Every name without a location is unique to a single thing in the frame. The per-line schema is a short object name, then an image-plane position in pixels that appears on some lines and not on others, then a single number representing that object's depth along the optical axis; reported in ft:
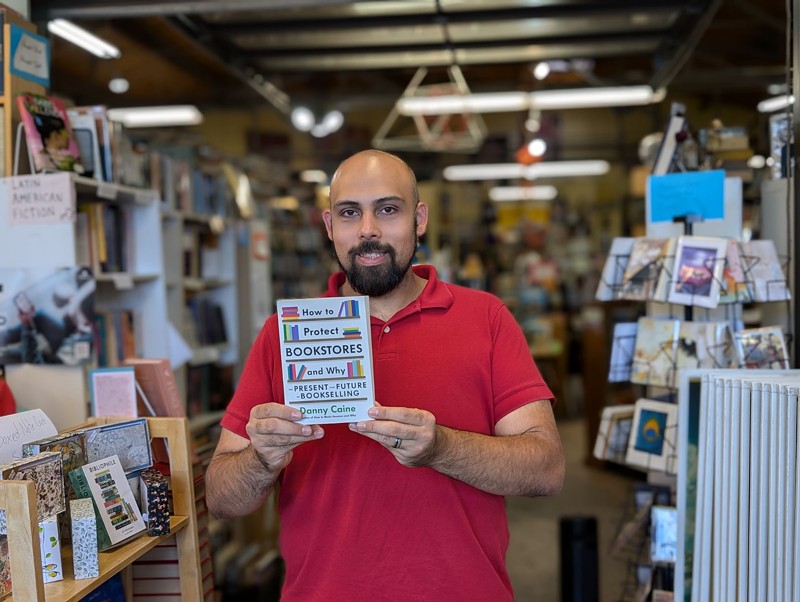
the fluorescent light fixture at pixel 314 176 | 39.94
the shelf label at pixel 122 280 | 10.84
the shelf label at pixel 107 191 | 10.05
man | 6.33
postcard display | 9.53
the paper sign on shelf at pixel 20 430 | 6.31
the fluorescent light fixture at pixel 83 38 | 15.72
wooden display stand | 5.34
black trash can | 13.69
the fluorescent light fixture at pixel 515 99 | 21.08
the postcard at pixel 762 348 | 9.24
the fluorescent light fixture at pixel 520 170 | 39.32
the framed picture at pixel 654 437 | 9.99
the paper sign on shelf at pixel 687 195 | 10.18
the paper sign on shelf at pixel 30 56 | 9.21
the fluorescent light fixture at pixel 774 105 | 21.77
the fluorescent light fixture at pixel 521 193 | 48.47
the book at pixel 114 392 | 8.39
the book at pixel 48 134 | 9.11
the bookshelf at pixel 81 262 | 9.21
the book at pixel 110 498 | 6.53
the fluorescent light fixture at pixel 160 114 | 27.13
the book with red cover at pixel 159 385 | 8.59
